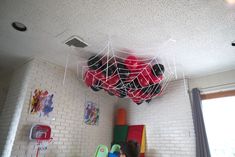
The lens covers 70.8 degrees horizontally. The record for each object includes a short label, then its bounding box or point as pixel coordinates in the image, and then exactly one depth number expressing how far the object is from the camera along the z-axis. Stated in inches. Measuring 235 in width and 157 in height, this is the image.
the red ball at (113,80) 67.8
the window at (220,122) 74.1
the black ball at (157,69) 64.2
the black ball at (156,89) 78.1
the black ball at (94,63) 66.1
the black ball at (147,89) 75.8
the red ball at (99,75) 67.2
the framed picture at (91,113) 90.4
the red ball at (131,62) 63.7
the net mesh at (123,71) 65.1
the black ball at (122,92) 76.9
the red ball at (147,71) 65.6
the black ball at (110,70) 66.2
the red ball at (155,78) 66.2
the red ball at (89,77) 70.4
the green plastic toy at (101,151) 75.5
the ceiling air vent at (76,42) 59.6
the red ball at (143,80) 67.6
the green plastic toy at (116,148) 79.5
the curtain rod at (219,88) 78.4
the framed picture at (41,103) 70.6
